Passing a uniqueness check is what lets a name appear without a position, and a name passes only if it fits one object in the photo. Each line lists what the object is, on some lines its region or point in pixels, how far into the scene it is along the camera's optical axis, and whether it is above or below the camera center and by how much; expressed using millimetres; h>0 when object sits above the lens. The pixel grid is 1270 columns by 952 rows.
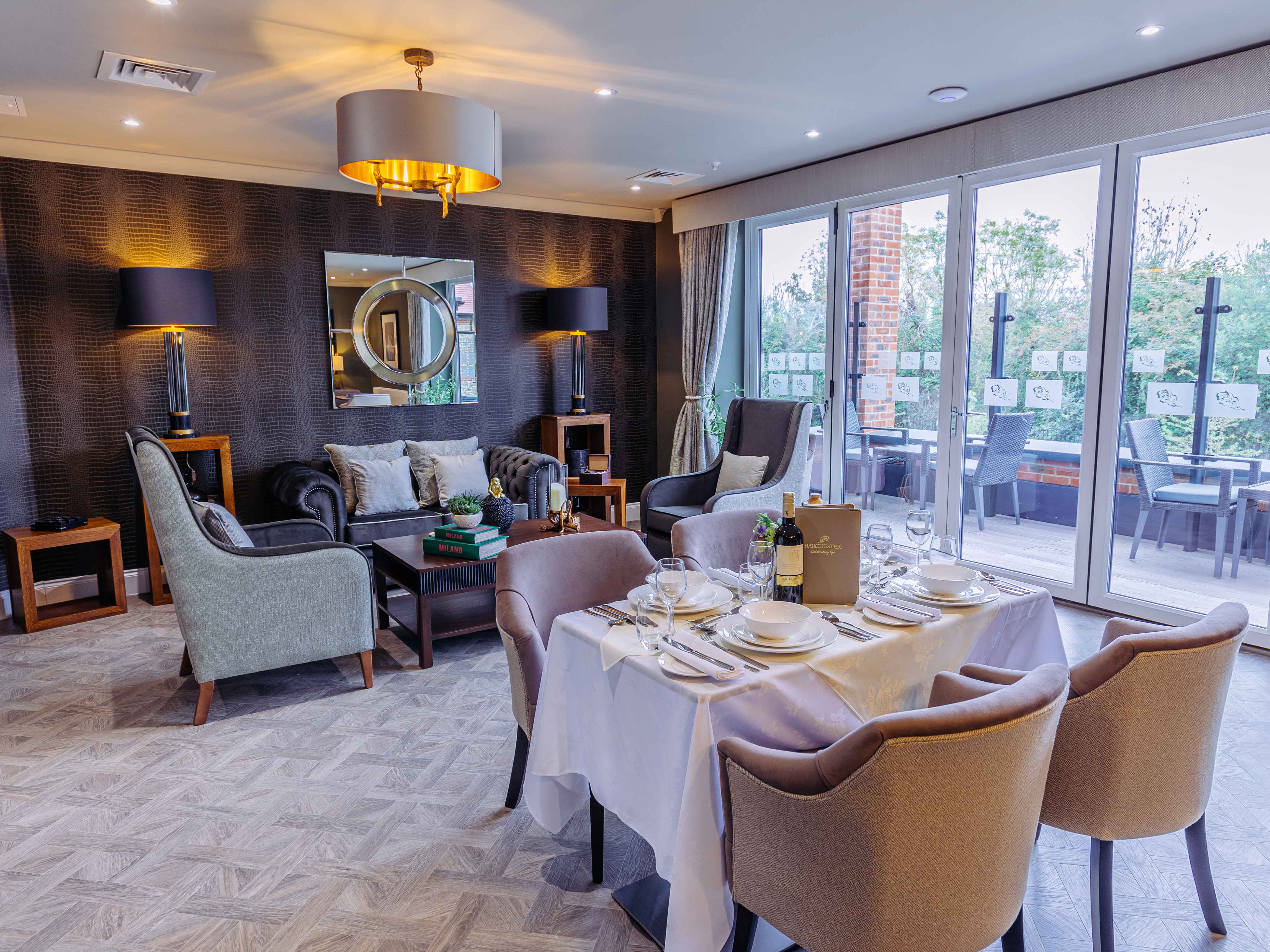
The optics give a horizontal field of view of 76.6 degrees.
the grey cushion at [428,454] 5465 -522
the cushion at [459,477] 5348 -664
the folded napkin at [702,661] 1679 -616
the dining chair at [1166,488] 3793 -563
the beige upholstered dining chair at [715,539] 2602 -542
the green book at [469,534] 3789 -739
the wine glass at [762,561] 1998 -465
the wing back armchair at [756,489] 4738 -619
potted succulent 3863 -644
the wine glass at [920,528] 2367 -452
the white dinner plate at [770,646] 1788 -605
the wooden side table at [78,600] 4238 -1078
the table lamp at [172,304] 4496 +433
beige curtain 6262 +432
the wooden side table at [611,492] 5691 -819
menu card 2070 -463
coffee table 3707 -983
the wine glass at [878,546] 2268 -486
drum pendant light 3002 +937
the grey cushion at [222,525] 3201 -596
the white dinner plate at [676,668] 1686 -619
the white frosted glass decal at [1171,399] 3826 -134
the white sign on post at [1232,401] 3633 -140
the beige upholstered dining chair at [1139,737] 1593 -748
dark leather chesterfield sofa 4695 -712
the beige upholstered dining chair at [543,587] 2189 -617
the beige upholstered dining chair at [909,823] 1238 -739
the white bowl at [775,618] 1815 -566
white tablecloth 1602 -786
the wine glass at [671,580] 1972 -504
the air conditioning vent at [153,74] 3365 +1319
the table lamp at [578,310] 6086 +507
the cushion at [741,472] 4969 -605
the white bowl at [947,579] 2139 -551
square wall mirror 5578 +346
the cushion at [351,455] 5176 -502
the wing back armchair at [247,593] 3020 -852
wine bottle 2006 -461
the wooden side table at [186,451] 4711 -604
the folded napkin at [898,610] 1990 -597
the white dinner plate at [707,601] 2061 -591
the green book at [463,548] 3797 -810
